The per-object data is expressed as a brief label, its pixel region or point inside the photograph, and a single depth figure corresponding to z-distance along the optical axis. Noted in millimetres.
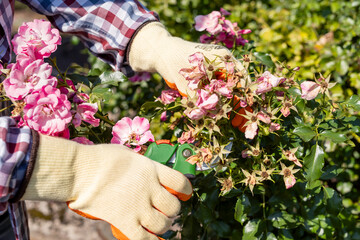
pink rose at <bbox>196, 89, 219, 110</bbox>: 916
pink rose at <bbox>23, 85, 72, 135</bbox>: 925
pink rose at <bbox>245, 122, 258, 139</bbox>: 959
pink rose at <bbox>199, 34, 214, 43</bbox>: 1505
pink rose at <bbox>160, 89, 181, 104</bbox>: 1228
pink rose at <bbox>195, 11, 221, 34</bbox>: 1417
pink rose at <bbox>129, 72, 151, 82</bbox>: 1752
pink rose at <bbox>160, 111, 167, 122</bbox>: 1462
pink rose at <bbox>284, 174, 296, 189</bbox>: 1014
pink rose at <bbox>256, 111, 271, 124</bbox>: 952
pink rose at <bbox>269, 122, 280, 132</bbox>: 984
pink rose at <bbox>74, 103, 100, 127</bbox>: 1016
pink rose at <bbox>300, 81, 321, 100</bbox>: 1023
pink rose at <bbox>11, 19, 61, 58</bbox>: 1038
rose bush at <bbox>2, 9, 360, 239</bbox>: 951
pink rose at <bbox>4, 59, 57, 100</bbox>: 932
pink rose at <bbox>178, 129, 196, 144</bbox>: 1016
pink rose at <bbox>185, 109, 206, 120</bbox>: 931
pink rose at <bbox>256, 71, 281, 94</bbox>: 946
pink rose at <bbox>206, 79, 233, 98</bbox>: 922
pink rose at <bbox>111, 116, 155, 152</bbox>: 1109
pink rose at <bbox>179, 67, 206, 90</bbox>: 966
